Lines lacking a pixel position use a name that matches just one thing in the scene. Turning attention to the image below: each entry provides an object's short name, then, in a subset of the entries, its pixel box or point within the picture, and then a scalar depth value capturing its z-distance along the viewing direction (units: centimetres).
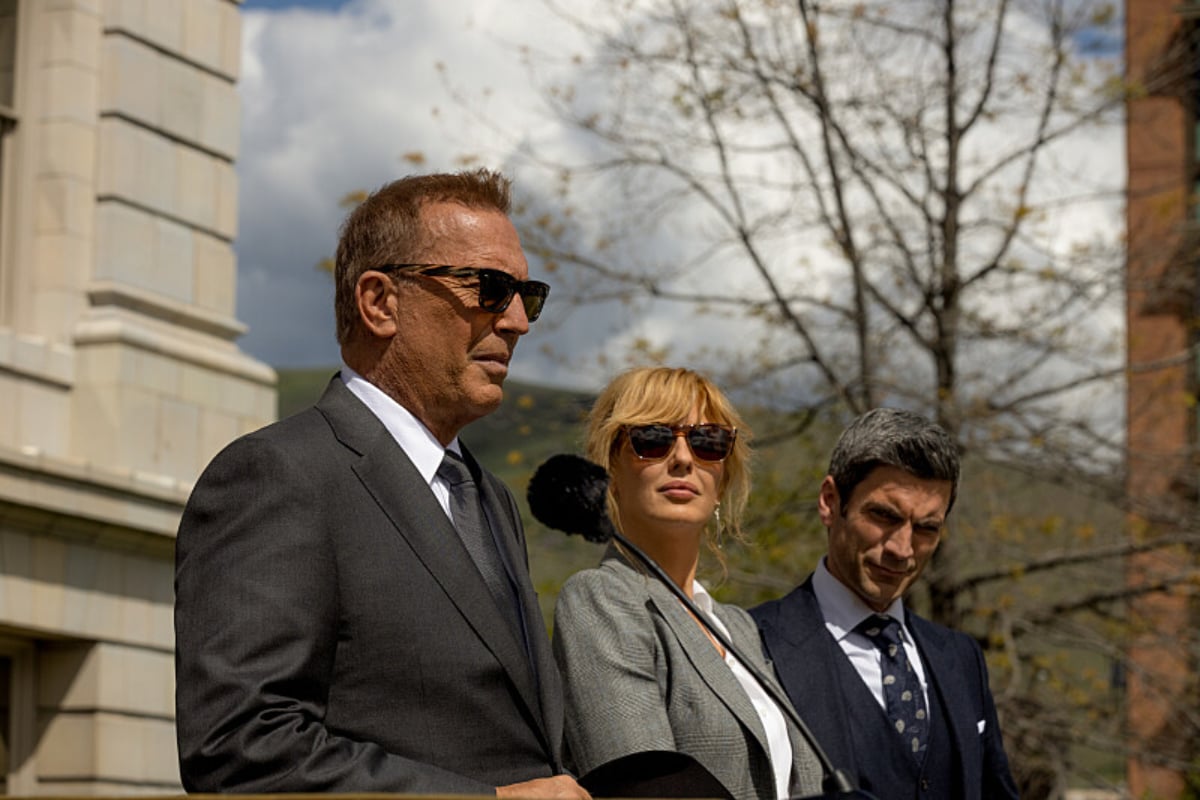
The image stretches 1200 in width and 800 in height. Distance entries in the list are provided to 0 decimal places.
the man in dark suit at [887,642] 490
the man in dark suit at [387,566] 316
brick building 1434
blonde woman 414
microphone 382
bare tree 1409
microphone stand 318
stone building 1041
